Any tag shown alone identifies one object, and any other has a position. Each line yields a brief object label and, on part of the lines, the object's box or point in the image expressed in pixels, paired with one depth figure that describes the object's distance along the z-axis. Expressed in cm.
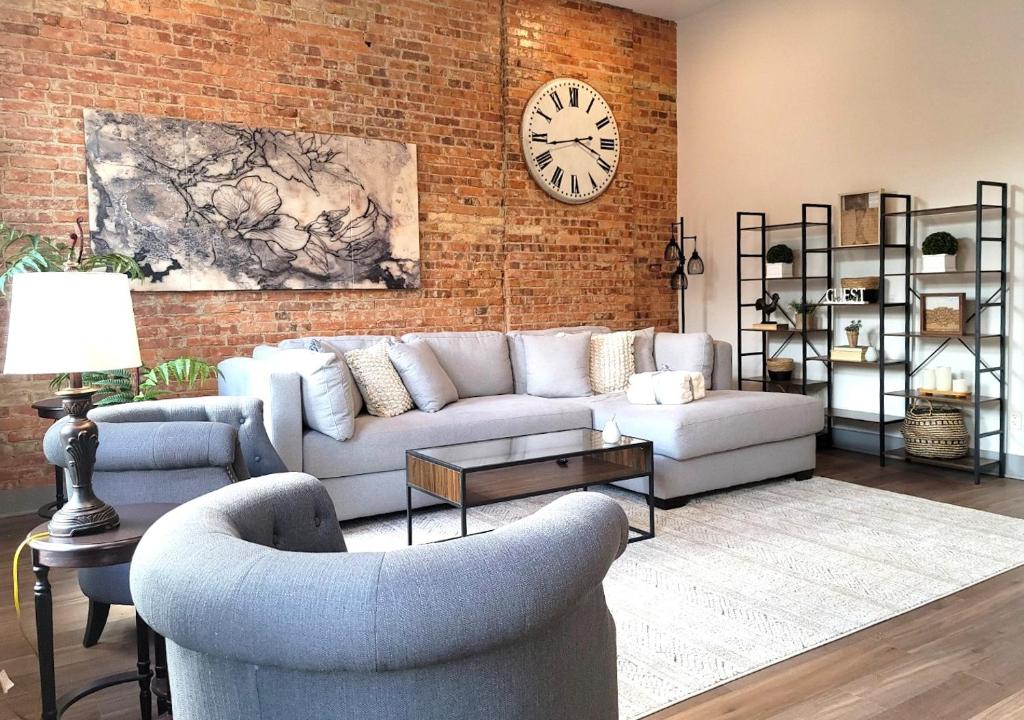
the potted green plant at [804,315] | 590
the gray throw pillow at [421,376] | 463
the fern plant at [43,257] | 412
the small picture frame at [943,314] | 495
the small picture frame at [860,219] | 547
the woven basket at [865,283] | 546
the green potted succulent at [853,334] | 557
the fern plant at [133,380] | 423
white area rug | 258
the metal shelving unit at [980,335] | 472
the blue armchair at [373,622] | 106
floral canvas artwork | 468
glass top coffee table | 346
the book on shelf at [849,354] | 550
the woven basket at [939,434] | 499
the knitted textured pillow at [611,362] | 535
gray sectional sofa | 405
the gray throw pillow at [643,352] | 555
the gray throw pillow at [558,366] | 520
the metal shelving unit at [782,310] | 590
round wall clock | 633
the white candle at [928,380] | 511
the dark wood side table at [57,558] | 197
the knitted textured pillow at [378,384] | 449
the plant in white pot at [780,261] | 604
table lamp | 198
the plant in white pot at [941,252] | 496
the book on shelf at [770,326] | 603
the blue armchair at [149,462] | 261
